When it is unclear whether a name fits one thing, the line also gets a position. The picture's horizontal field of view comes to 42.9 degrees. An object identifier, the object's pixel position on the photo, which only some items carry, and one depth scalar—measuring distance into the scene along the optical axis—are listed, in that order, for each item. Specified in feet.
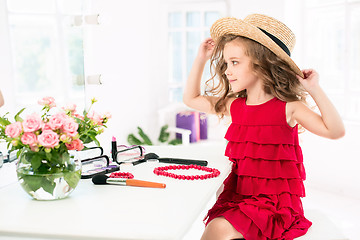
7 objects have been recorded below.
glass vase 3.95
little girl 5.29
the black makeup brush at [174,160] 5.45
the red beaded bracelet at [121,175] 4.84
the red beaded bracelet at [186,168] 4.83
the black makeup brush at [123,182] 4.50
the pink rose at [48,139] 3.79
